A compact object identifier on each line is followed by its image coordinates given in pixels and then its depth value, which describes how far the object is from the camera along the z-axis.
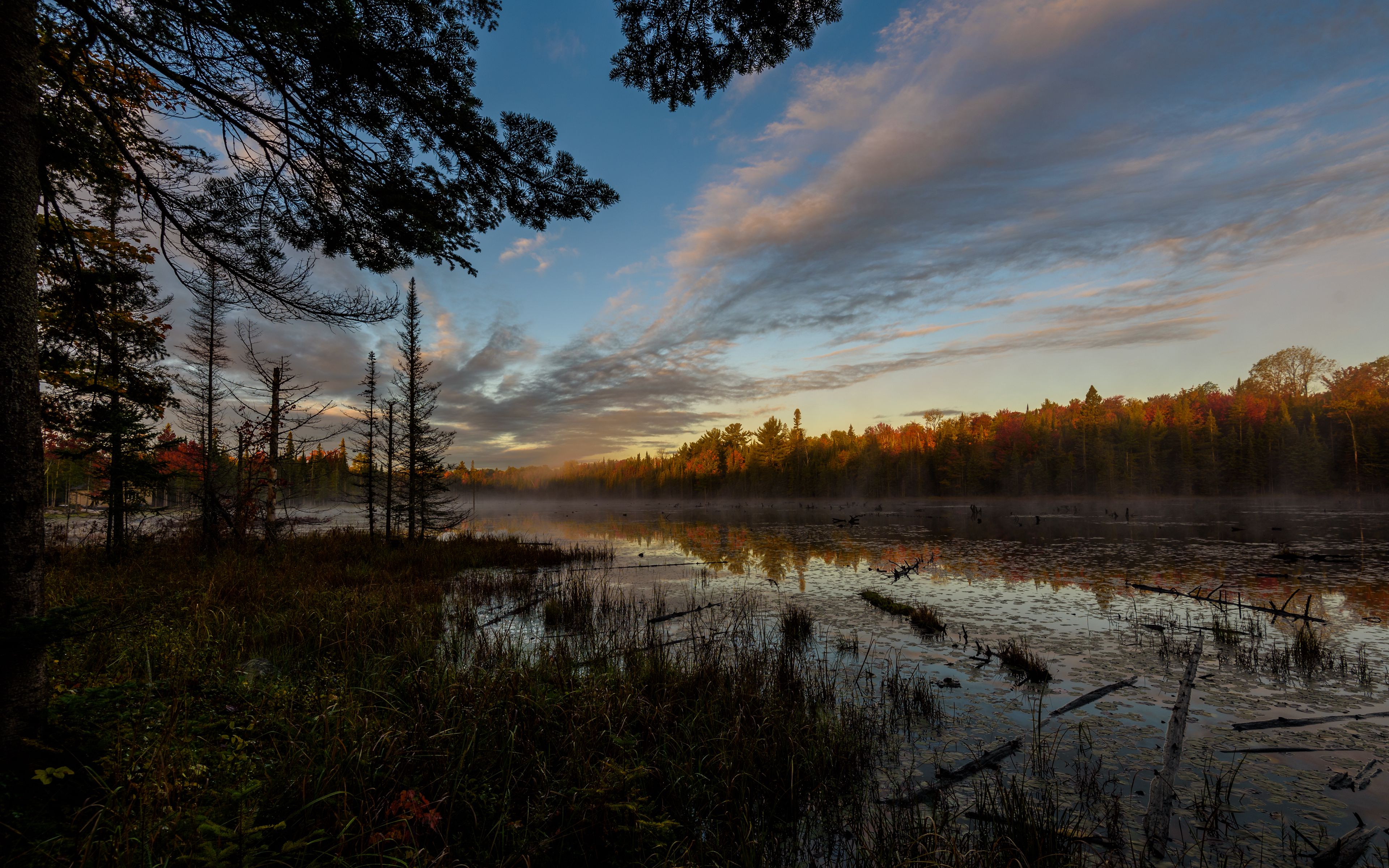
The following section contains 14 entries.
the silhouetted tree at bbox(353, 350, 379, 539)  23.30
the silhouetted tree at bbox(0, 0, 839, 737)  3.14
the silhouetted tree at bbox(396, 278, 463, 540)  23.22
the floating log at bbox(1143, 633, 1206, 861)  3.70
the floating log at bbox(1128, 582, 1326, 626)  9.88
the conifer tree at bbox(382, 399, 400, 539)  23.48
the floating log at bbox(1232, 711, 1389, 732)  5.73
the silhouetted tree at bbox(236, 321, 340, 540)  15.60
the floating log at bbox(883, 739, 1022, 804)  4.43
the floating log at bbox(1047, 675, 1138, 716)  6.21
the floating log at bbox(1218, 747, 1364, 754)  5.20
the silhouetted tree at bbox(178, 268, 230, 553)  14.66
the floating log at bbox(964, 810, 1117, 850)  3.70
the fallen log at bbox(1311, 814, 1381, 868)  3.65
